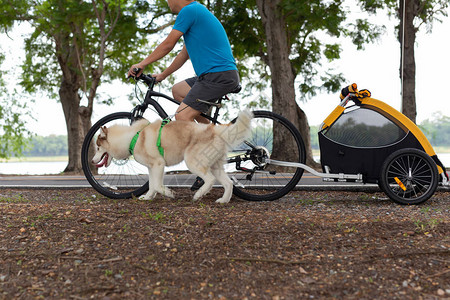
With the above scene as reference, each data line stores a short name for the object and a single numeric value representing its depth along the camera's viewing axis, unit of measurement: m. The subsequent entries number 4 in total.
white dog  4.83
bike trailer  5.07
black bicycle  5.26
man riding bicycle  5.00
